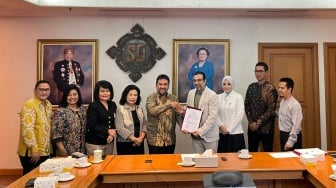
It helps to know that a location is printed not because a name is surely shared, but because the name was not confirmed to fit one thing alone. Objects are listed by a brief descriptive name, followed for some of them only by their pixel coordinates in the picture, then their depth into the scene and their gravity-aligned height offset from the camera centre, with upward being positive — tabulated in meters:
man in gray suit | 3.37 -0.20
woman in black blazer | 3.18 -0.23
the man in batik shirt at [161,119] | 3.41 -0.21
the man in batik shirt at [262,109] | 3.89 -0.11
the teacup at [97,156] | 2.57 -0.46
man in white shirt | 3.31 -0.21
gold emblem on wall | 4.61 +0.72
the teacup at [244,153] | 2.64 -0.46
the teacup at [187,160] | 2.42 -0.47
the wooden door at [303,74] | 4.72 +0.40
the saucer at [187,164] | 2.39 -0.49
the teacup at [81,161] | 2.39 -0.47
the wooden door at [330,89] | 4.72 +0.16
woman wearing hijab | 3.59 -0.19
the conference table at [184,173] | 2.23 -0.52
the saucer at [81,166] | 2.38 -0.50
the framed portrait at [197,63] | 4.61 +0.55
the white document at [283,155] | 2.69 -0.48
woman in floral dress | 3.06 -0.25
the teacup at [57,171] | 2.09 -0.47
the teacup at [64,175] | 2.05 -0.50
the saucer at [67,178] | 2.03 -0.51
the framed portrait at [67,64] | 4.55 +0.54
